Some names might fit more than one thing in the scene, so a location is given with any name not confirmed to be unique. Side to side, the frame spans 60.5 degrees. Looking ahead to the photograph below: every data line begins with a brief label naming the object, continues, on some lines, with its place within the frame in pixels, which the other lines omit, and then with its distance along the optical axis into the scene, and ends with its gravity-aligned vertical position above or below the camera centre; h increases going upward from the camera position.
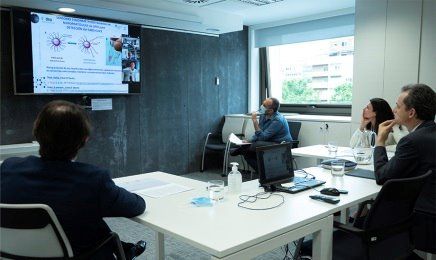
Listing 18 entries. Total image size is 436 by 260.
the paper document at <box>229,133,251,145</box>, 4.63 -0.58
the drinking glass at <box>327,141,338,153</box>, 3.46 -0.52
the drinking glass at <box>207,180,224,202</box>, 2.01 -0.53
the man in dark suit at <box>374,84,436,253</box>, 1.99 -0.33
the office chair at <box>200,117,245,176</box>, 5.62 -0.73
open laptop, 2.14 -0.47
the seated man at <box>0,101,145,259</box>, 1.46 -0.35
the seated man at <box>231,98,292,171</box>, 4.96 -0.52
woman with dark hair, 3.50 -0.24
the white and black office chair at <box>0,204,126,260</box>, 1.37 -0.54
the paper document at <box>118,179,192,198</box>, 2.12 -0.56
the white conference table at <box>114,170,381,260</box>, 1.45 -0.57
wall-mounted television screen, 3.96 +0.45
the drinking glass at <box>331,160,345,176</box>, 2.55 -0.52
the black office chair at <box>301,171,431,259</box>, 1.71 -0.64
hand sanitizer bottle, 2.12 -0.50
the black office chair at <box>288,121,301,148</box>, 5.34 -0.53
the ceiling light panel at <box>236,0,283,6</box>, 4.56 +1.12
